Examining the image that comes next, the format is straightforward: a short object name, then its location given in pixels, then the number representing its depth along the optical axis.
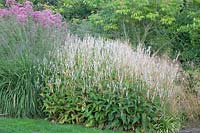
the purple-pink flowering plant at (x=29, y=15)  9.65
